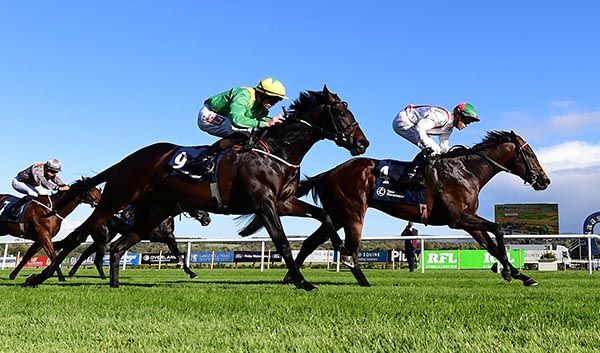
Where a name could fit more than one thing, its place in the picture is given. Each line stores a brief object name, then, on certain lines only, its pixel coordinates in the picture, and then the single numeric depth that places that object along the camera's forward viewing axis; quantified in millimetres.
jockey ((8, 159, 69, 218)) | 11742
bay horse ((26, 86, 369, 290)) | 6656
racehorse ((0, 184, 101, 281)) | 11211
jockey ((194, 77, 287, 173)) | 7008
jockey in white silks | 8594
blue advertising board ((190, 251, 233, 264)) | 30641
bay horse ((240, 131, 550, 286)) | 8453
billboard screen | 51594
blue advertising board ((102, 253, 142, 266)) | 29822
